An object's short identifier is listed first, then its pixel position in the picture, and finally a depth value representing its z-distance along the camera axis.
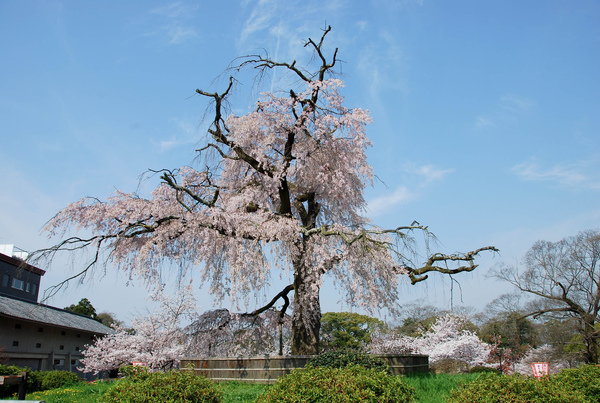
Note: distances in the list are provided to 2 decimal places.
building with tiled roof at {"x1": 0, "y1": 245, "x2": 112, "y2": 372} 24.48
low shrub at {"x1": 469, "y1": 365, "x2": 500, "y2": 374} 20.98
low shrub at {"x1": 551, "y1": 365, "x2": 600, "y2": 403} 7.61
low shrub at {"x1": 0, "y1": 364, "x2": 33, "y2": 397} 14.71
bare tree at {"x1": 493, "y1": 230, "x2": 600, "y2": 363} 23.23
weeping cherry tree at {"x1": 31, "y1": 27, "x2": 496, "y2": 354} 12.16
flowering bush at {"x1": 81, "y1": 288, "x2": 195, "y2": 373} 22.11
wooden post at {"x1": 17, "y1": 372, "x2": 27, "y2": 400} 8.64
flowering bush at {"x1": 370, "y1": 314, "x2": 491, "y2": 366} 24.61
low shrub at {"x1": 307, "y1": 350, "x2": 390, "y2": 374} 9.08
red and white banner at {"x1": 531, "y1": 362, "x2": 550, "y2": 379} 12.80
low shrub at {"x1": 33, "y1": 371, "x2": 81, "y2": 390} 16.48
